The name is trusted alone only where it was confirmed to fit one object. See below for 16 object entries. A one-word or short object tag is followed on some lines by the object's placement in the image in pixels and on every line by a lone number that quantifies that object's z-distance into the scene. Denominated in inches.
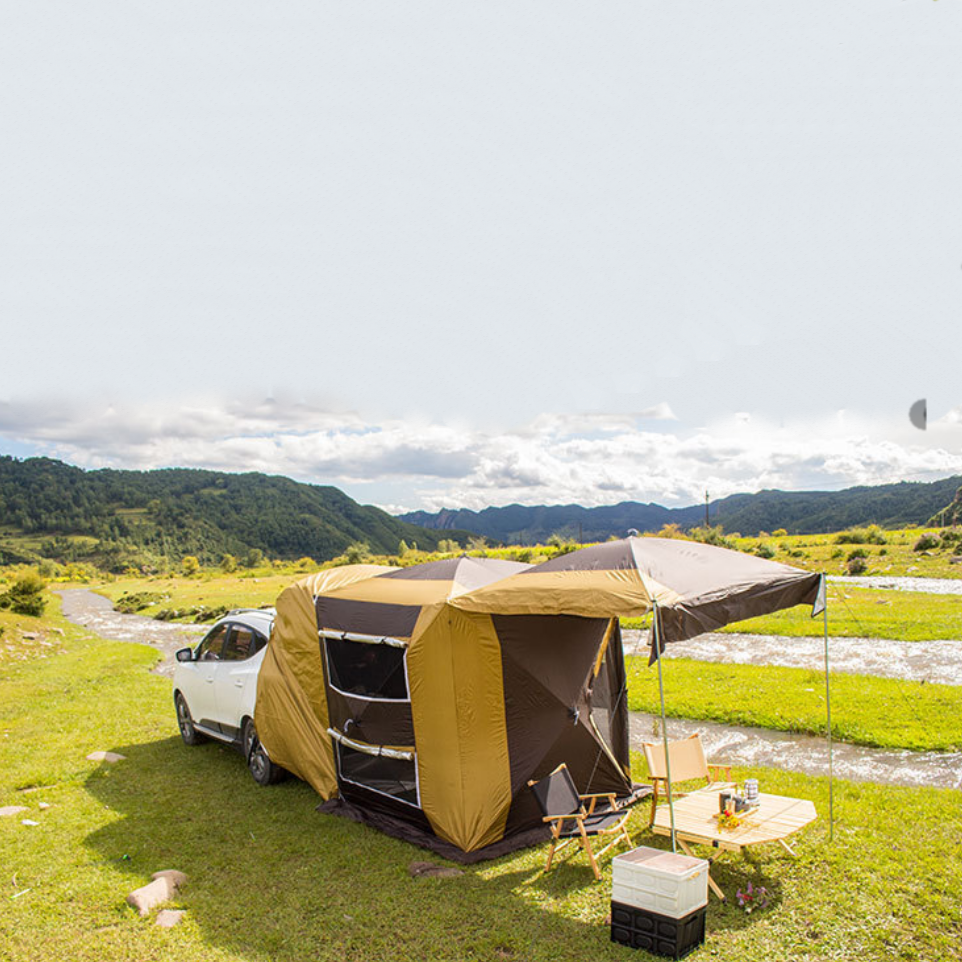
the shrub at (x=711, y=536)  1852.9
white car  399.5
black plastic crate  203.0
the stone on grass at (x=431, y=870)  268.5
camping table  246.4
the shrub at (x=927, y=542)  1706.4
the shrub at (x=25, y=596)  1290.6
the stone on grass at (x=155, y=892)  250.1
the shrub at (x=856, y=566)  1467.8
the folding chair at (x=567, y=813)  280.2
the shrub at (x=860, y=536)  1957.4
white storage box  205.3
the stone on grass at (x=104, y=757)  447.9
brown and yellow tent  295.9
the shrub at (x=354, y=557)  2377.5
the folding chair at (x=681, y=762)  306.2
